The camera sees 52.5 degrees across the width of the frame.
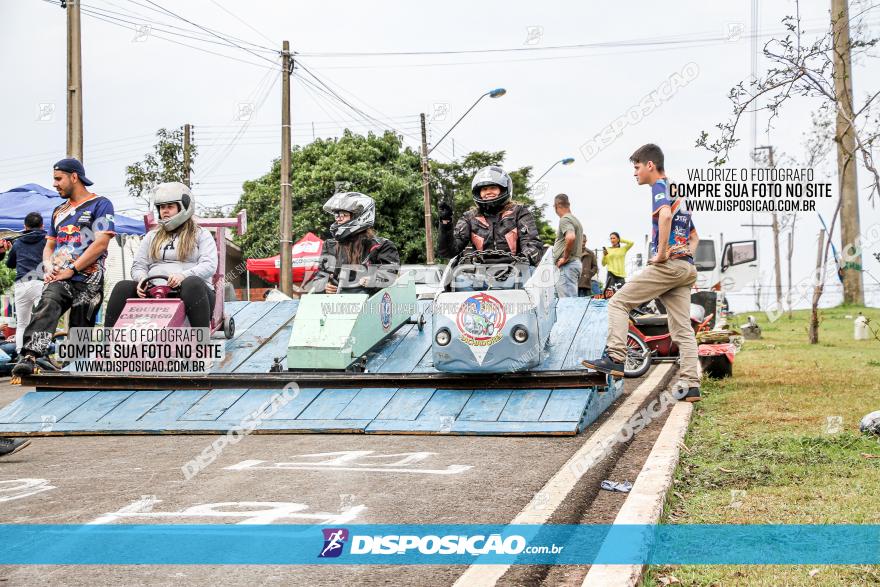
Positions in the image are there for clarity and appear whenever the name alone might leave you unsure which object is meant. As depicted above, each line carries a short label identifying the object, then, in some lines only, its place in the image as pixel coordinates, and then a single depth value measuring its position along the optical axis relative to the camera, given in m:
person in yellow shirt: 17.17
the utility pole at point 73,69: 17.28
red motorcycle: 11.65
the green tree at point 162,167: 40.09
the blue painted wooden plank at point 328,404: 7.94
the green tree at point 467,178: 43.25
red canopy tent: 29.16
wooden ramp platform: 7.57
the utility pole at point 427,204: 33.18
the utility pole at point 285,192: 25.28
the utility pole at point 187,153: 40.34
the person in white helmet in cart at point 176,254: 9.23
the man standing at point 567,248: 11.99
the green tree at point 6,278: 23.97
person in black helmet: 9.34
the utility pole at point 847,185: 10.31
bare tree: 9.84
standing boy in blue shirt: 8.39
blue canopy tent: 18.25
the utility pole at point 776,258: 50.62
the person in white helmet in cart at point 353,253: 9.48
